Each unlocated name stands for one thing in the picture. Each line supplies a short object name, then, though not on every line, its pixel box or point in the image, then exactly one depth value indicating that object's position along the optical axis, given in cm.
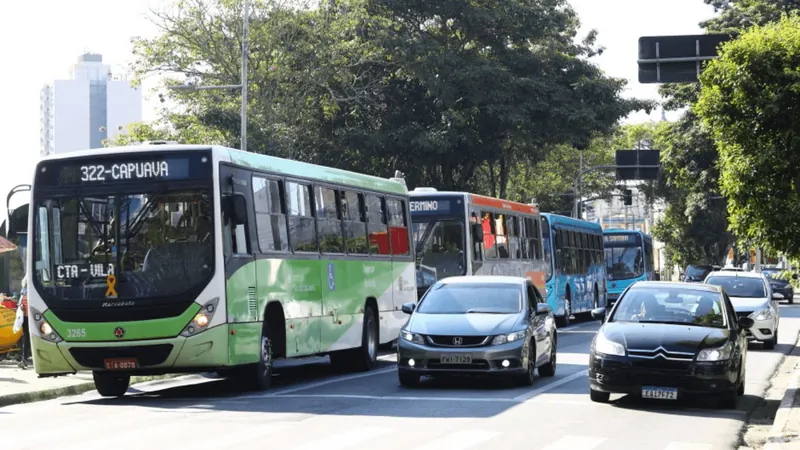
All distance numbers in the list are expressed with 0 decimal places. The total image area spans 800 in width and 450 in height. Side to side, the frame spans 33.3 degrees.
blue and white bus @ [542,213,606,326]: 4003
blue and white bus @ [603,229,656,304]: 5419
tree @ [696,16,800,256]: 1575
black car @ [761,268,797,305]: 6362
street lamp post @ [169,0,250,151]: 3675
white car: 2770
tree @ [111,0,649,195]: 4491
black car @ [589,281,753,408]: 1532
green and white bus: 1644
